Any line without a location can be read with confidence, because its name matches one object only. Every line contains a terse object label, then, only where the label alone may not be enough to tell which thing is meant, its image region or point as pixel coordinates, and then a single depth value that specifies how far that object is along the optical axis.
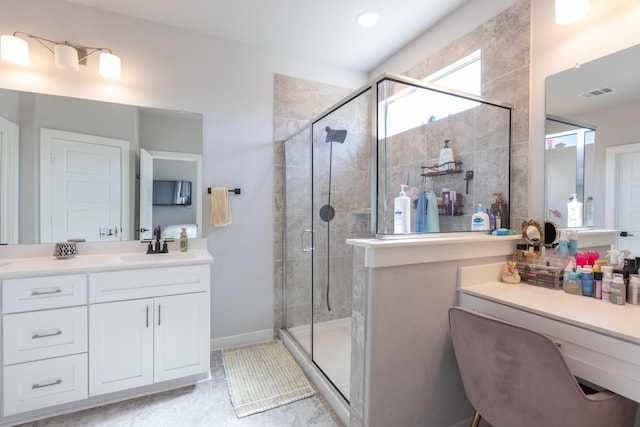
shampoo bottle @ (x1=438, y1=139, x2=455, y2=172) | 2.05
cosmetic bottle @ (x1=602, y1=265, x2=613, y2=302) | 1.27
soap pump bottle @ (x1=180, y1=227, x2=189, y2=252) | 2.26
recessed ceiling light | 2.08
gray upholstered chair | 0.90
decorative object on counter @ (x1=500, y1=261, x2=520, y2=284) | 1.57
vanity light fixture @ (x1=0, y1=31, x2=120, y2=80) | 1.77
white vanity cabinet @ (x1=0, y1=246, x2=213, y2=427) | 1.52
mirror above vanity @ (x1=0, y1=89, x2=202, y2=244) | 1.87
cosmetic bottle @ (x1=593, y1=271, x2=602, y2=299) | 1.31
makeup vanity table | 0.94
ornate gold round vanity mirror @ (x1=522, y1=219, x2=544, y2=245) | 1.60
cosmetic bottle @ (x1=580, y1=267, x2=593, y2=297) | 1.35
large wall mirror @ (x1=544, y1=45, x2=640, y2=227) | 1.35
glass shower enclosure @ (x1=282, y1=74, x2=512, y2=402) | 1.45
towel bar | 2.43
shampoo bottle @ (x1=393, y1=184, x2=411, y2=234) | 1.51
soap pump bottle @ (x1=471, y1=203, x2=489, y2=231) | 1.73
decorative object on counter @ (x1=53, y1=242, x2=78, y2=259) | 1.89
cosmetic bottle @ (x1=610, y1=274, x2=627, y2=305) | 1.23
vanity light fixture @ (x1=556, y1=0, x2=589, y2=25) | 1.40
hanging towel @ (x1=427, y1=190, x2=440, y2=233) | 1.79
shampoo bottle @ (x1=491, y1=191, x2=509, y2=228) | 1.75
